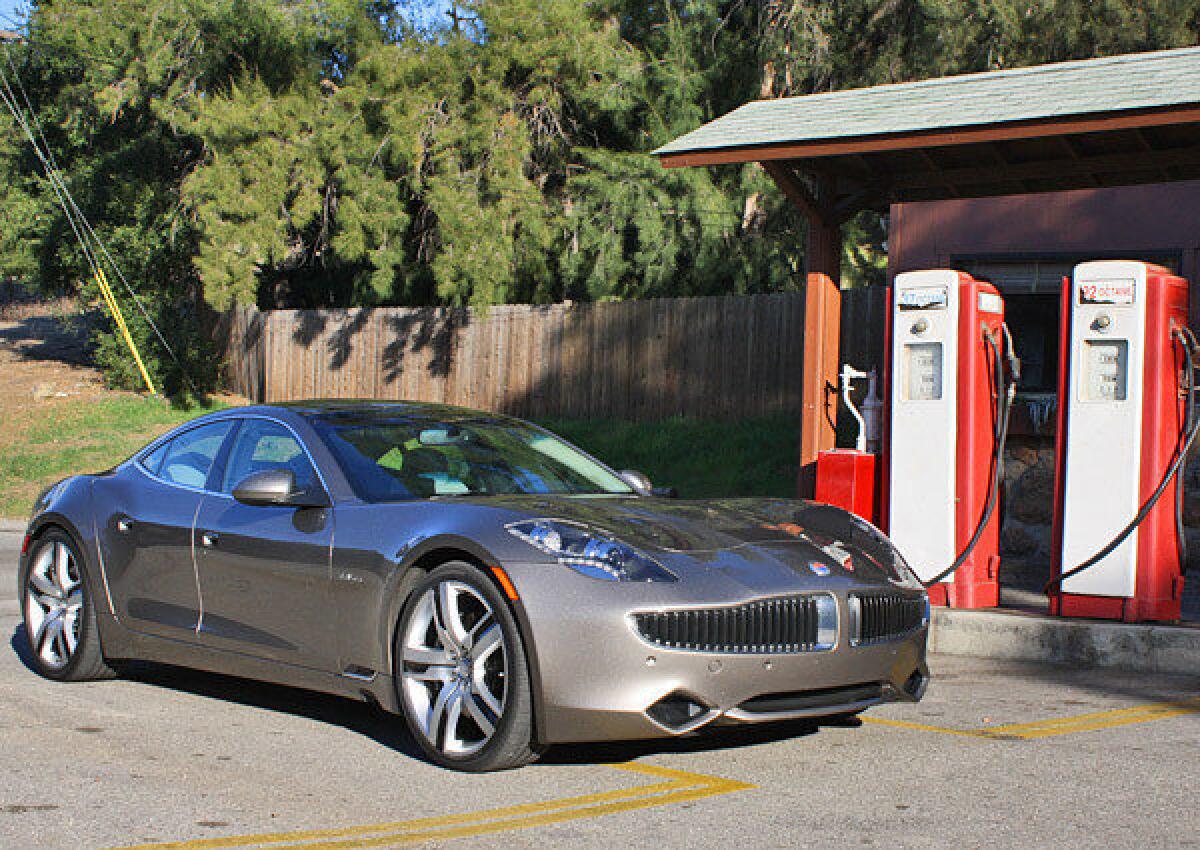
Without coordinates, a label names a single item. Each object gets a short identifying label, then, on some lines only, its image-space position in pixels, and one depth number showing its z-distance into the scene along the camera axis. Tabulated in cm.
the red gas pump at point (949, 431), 934
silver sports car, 503
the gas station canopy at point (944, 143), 1067
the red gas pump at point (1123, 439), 855
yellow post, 2864
